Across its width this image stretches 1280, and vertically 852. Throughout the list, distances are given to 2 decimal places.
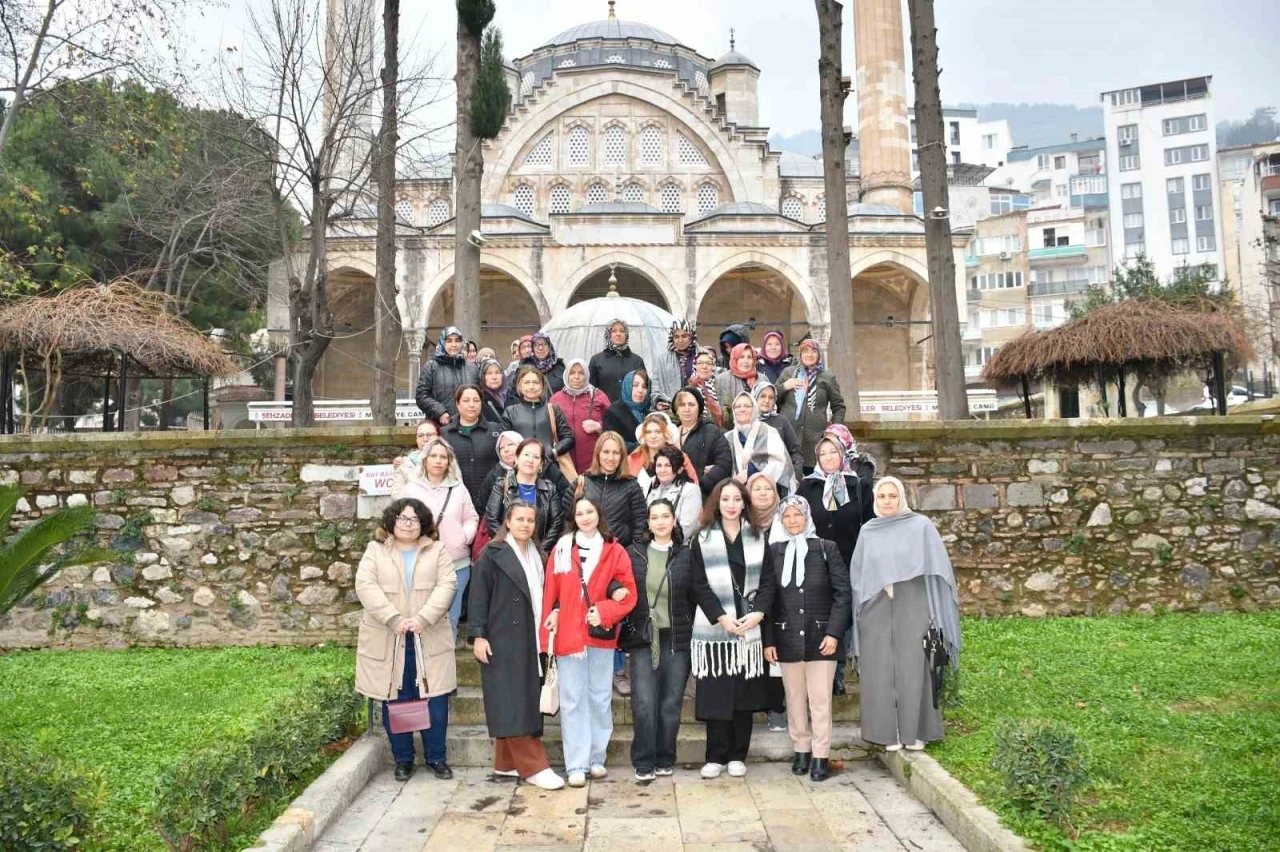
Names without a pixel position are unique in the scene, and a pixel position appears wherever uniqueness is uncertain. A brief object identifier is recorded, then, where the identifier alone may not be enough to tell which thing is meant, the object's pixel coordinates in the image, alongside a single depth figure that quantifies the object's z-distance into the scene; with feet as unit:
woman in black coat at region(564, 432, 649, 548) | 19.43
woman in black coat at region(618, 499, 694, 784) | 18.08
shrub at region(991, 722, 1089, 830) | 13.79
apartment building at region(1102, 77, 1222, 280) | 201.67
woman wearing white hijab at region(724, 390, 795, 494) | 21.97
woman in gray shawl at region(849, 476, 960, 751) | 18.11
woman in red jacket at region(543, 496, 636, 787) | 17.71
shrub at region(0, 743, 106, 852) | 11.94
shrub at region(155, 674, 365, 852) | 13.07
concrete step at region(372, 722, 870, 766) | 19.35
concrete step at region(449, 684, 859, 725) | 20.62
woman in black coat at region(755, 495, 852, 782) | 17.84
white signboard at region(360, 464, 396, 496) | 27.22
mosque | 91.76
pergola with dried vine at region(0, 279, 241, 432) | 33.63
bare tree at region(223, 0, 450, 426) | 41.22
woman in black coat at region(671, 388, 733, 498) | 21.47
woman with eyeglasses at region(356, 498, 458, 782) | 17.72
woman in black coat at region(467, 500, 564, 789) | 17.58
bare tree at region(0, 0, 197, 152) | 36.88
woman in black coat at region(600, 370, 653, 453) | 23.80
